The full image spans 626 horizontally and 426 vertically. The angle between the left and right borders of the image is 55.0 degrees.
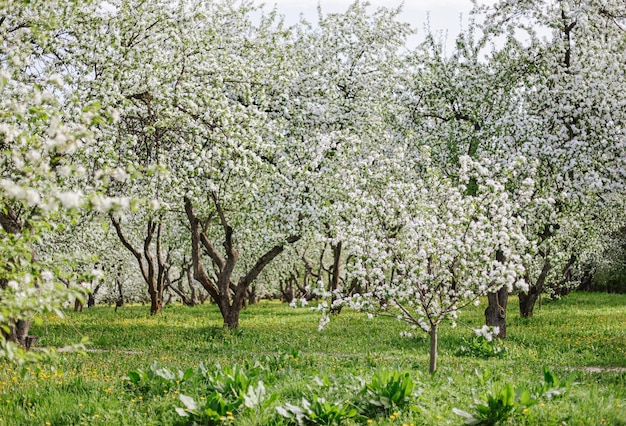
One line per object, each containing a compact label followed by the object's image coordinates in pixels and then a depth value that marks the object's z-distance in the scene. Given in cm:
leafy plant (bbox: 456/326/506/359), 1600
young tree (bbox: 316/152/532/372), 1135
